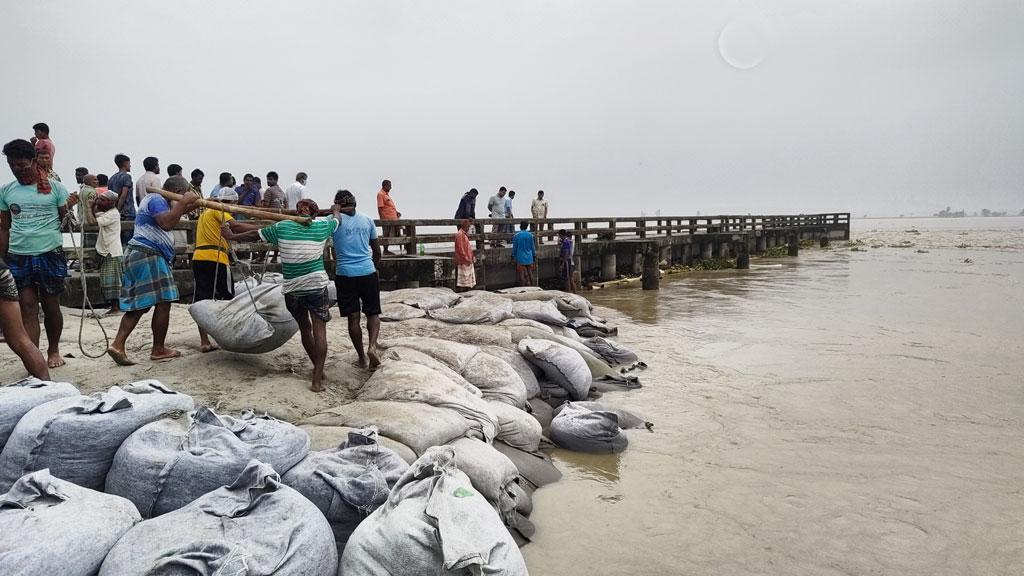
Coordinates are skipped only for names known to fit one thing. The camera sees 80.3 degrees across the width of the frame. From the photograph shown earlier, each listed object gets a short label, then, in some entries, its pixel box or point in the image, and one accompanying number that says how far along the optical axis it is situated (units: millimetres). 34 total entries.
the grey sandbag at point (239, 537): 1779
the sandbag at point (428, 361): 4246
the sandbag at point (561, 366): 5359
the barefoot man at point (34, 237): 3660
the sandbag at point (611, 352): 6848
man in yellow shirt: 4824
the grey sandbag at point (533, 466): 3695
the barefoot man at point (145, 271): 4086
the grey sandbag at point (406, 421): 3061
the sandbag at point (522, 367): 5207
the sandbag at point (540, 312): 7047
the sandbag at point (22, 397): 2520
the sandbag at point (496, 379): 4523
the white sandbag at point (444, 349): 4715
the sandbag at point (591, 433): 4207
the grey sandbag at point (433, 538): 1983
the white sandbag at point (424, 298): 6750
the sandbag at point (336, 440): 2895
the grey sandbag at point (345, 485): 2381
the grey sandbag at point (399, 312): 6310
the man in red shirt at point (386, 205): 10688
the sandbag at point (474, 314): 6250
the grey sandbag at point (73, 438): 2346
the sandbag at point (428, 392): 3637
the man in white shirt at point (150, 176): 7430
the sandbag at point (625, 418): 4637
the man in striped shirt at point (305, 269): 4027
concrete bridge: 8633
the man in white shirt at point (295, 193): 9523
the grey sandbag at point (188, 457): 2268
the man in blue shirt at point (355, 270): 4461
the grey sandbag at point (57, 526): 1709
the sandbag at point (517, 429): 3996
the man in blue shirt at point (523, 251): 11527
